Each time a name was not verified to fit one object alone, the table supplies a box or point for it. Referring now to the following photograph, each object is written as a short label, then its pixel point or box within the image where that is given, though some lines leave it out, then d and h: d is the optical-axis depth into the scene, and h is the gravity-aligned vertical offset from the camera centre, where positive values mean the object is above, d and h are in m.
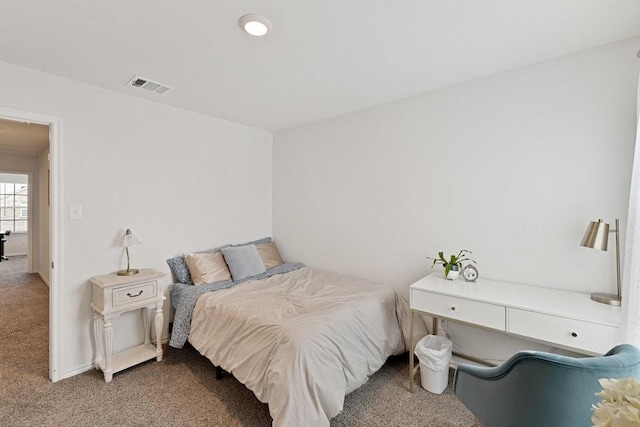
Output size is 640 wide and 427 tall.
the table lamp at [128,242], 2.52 -0.31
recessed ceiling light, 1.58 +1.05
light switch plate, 2.35 -0.03
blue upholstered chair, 0.96 -0.62
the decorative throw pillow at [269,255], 3.49 -0.57
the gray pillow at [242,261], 2.98 -0.56
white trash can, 2.10 -1.15
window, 7.97 +0.01
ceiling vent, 2.34 +1.05
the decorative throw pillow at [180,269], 2.89 -0.61
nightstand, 2.26 -0.81
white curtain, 1.39 -0.30
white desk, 1.55 -0.61
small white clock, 2.26 -0.49
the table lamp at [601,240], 1.73 -0.17
